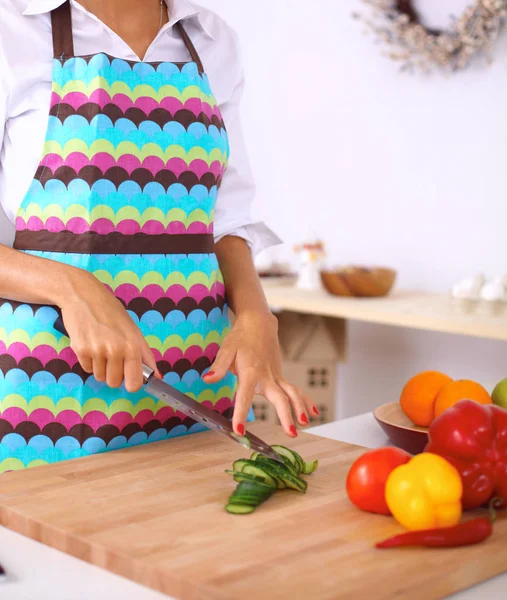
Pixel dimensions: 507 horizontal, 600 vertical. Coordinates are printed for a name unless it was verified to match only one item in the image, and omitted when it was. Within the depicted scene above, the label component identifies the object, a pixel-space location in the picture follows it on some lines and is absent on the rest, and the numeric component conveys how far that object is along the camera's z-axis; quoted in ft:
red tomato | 3.06
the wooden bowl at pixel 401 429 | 4.00
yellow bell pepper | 2.90
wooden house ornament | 10.01
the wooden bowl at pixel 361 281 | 9.13
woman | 3.83
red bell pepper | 3.16
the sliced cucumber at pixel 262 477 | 3.10
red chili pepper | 2.76
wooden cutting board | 2.52
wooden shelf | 7.79
